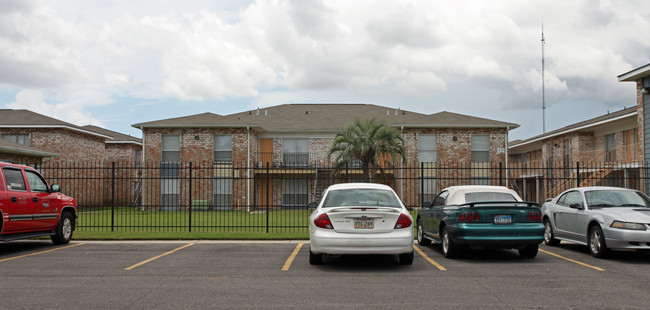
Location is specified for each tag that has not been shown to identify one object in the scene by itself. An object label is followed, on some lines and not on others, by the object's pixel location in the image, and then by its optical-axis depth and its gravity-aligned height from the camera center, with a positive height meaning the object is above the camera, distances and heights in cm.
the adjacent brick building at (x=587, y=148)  2652 +112
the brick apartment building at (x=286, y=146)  3088 +133
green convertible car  946 -104
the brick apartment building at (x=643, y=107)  2072 +237
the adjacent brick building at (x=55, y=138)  3197 +204
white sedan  839 -99
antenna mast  4069 +401
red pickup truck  1054 -81
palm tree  2727 +131
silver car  959 -101
